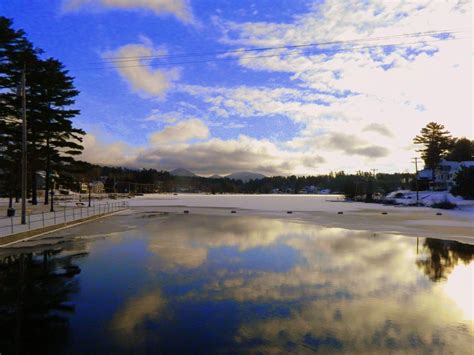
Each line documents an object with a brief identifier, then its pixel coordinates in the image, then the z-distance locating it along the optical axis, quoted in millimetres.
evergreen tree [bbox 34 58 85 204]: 42844
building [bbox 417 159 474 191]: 90606
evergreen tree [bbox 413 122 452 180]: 94250
